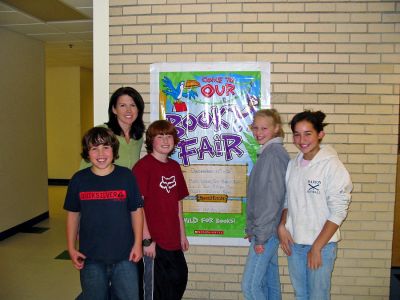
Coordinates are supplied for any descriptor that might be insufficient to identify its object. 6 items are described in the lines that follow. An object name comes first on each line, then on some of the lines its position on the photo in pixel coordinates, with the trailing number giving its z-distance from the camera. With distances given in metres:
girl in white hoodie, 1.96
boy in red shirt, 2.20
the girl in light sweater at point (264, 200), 2.15
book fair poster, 2.90
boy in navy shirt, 2.00
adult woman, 2.39
